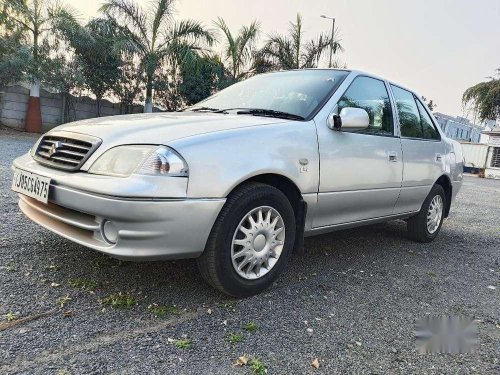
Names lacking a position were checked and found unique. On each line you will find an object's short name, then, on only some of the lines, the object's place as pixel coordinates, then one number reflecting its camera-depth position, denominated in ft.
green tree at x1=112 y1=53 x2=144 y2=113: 52.65
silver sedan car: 7.54
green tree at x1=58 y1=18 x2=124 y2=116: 47.55
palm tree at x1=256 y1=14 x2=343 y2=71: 57.82
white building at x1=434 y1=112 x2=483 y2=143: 134.17
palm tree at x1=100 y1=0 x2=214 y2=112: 49.52
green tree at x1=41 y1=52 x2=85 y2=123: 47.55
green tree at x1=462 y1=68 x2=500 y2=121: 104.37
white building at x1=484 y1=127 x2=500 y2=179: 76.64
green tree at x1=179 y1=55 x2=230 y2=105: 54.34
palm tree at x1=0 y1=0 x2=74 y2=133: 45.47
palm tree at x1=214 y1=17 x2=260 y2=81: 56.03
